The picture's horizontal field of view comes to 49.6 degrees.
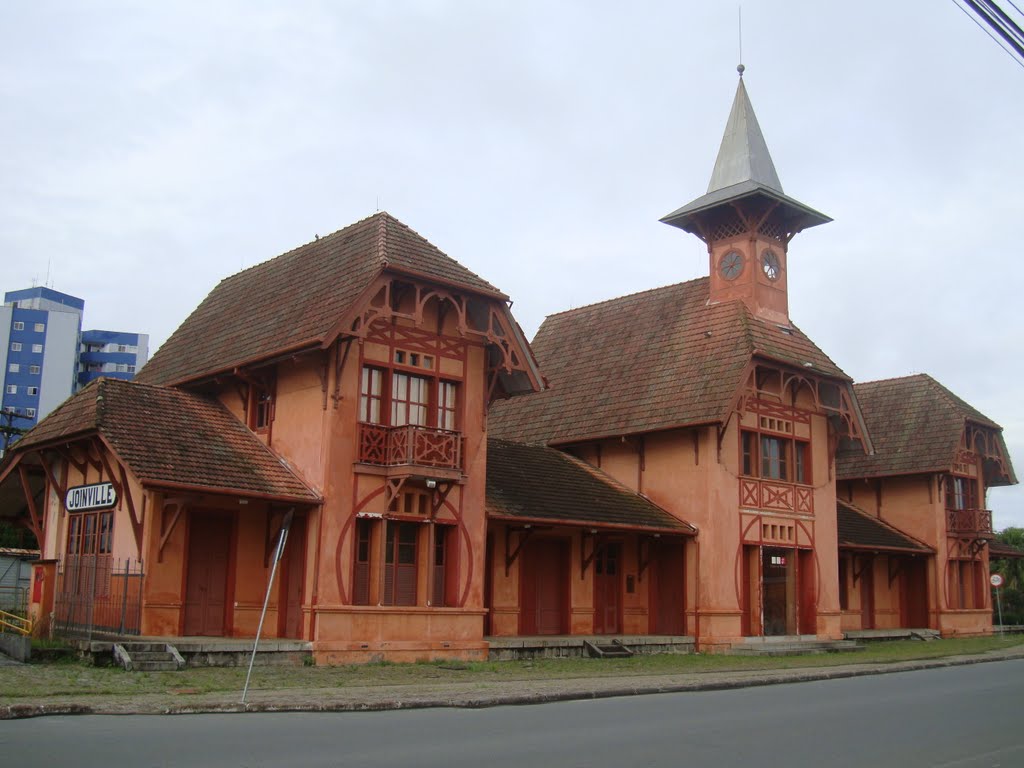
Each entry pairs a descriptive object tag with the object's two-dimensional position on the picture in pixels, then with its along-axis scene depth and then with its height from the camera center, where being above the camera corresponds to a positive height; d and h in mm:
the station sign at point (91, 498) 21922 +1676
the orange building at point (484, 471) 21844 +2735
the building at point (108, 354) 110438 +22357
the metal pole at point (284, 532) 15719 +746
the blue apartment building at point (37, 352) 95562 +19618
